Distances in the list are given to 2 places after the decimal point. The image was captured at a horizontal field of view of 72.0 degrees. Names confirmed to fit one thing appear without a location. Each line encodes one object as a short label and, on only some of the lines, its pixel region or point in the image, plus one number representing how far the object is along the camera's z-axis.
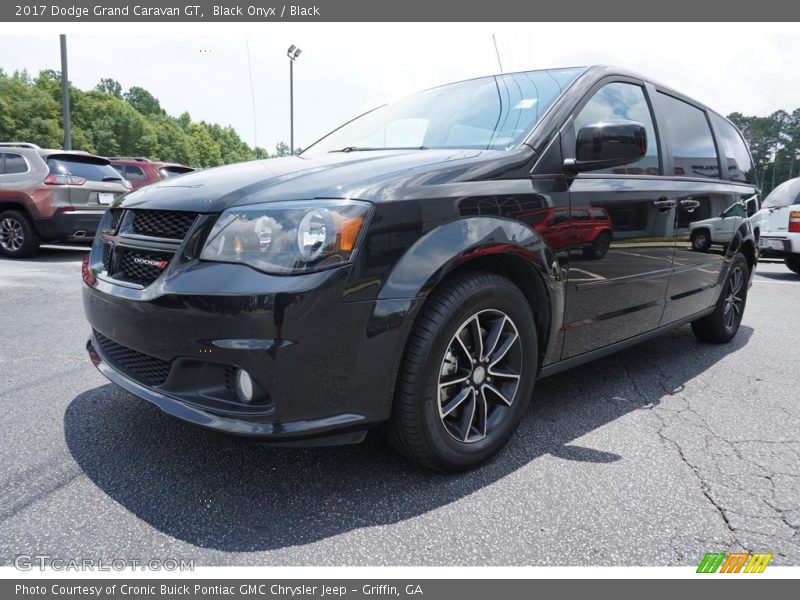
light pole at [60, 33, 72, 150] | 14.48
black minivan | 1.74
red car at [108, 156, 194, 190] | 12.54
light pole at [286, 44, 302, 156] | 25.20
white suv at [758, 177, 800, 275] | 9.11
